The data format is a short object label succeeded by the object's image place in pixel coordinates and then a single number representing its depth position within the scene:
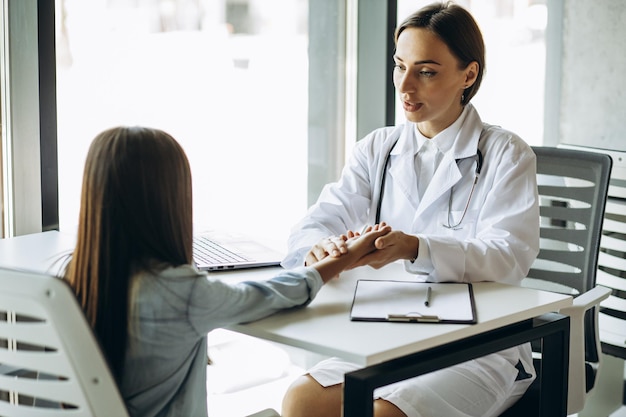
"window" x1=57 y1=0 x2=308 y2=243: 2.59
